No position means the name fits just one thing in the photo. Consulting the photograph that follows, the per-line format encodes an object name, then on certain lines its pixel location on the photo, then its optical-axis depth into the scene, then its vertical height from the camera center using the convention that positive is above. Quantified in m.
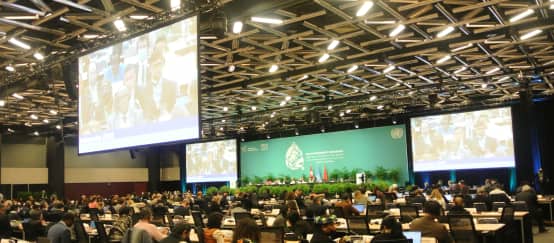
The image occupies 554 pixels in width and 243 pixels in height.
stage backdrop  28.77 +0.90
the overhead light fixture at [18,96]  18.14 +2.79
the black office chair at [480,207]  10.90 -0.88
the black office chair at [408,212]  9.59 -0.84
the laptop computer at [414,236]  5.47 -0.72
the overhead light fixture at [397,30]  12.08 +3.12
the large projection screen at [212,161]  31.73 +0.63
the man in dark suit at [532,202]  13.95 -1.05
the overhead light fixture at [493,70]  18.07 +3.17
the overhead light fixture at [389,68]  16.52 +3.06
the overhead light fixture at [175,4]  8.54 +2.83
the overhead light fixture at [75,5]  9.54 +3.09
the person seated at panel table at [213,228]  6.49 -0.68
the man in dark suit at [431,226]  6.35 -0.73
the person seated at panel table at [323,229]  4.94 -0.56
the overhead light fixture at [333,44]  13.22 +3.09
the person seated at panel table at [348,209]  10.57 -0.82
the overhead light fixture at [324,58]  14.56 +3.04
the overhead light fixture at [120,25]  9.55 +2.69
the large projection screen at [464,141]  21.05 +0.95
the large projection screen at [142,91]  7.18 +1.22
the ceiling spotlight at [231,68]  15.27 +2.96
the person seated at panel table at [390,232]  5.00 -0.61
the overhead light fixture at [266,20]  10.96 +3.09
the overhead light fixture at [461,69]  17.55 +3.12
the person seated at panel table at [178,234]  5.43 -0.62
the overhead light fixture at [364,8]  10.24 +3.08
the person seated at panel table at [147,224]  7.08 -0.66
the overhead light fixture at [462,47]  14.40 +3.16
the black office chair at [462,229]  7.32 -0.88
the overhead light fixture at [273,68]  15.65 +3.01
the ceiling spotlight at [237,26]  9.68 +2.65
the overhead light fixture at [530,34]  13.13 +3.14
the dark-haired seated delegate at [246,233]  4.83 -0.56
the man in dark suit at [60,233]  8.05 -0.84
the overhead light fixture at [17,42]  11.45 +2.90
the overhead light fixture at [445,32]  12.47 +3.14
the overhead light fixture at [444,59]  15.56 +3.09
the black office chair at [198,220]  10.24 -0.91
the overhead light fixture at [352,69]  16.45 +3.05
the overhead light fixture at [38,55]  12.53 +2.84
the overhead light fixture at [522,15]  11.41 +3.18
